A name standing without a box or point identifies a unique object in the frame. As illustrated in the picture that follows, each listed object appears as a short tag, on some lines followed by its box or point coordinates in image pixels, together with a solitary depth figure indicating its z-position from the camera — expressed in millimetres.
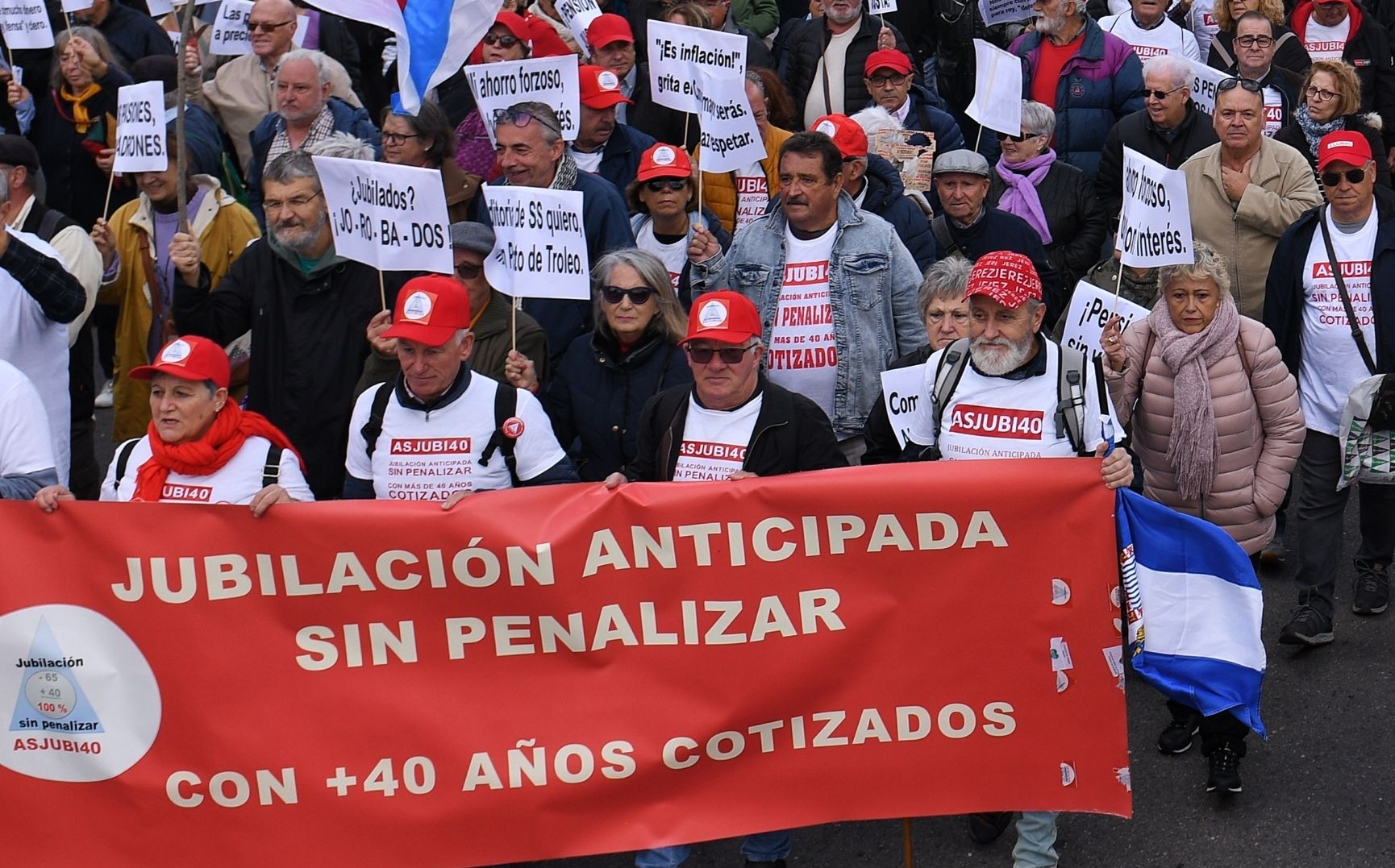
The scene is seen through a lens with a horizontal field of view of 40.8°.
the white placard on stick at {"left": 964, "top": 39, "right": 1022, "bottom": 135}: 8664
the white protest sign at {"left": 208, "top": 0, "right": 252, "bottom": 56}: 9789
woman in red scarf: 5648
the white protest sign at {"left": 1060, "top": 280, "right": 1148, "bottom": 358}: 6988
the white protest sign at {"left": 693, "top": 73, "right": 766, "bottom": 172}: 8000
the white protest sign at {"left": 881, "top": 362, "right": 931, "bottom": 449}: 6043
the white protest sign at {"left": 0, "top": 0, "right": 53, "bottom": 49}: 10078
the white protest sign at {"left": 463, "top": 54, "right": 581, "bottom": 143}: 7973
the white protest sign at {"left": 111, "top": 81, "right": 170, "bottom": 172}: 7797
